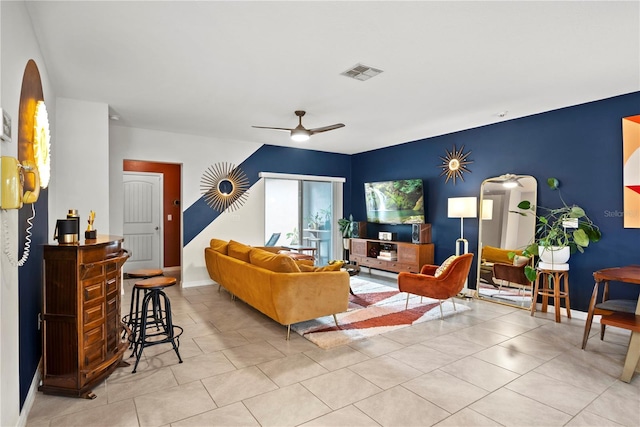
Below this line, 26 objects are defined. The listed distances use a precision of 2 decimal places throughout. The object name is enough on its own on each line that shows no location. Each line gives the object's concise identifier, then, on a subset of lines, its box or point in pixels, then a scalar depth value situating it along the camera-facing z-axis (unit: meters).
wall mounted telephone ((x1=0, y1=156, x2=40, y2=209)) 1.64
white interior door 7.16
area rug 3.59
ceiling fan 4.29
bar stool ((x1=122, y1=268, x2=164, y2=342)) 3.21
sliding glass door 7.04
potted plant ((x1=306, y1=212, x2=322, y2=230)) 7.61
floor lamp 5.29
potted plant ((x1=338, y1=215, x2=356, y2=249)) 7.42
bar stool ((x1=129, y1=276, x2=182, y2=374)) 2.92
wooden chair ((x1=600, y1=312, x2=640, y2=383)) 2.69
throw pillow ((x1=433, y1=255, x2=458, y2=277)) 4.21
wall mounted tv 6.29
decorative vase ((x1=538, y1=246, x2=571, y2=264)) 4.07
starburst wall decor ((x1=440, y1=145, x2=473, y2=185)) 5.68
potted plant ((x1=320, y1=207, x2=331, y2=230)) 7.84
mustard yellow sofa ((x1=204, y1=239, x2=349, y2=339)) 3.41
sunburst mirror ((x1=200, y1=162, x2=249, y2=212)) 6.21
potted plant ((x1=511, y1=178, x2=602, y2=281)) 4.06
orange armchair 4.11
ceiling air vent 3.23
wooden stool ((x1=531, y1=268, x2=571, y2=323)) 4.14
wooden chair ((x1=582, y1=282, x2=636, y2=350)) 3.17
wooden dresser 2.42
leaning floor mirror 4.79
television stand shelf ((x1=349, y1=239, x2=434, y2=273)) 5.95
